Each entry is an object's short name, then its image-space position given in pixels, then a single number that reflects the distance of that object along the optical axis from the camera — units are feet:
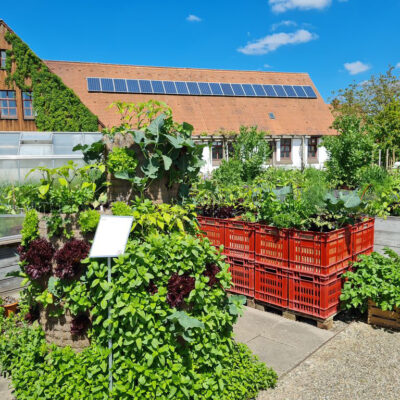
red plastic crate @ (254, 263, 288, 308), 18.80
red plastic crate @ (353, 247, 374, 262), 19.35
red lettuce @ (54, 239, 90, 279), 12.42
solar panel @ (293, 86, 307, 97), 95.40
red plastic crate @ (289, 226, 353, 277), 17.27
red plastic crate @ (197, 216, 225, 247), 21.52
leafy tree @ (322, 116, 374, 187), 43.14
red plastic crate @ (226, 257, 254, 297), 20.21
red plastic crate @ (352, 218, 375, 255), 19.31
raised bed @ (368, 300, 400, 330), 17.31
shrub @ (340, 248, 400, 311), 17.25
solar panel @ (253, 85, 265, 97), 91.45
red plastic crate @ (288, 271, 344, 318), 17.44
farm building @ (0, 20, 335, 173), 62.69
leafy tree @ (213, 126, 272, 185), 52.70
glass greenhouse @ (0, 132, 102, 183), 41.29
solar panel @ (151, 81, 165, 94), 82.20
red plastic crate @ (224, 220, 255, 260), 20.13
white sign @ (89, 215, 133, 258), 10.98
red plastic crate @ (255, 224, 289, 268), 18.58
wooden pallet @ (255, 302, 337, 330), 17.54
